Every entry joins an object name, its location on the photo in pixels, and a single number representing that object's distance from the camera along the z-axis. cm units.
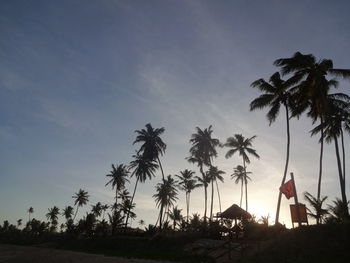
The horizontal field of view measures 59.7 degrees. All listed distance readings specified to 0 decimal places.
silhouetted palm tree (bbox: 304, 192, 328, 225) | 3250
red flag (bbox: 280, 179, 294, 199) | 2434
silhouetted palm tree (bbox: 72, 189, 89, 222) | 8912
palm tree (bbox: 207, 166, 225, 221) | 6096
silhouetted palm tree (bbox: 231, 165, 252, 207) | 6450
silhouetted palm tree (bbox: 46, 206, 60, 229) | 10422
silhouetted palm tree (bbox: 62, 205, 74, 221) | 10023
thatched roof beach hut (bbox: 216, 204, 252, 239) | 3231
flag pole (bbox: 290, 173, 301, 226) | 2207
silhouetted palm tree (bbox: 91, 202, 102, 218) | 8269
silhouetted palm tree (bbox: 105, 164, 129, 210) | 6938
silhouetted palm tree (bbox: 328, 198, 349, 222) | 2512
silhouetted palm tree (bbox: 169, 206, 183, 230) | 7088
